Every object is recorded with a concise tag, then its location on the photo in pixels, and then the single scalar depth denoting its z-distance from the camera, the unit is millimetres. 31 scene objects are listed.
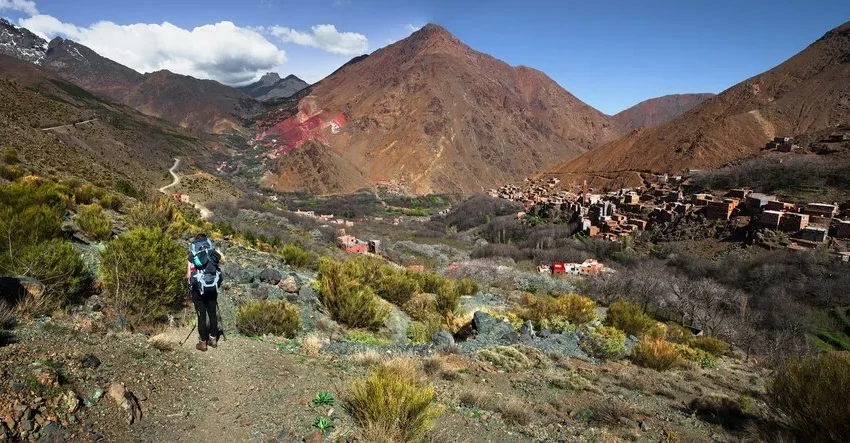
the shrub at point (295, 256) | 17656
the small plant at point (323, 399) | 4852
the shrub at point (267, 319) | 7832
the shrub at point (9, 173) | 16734
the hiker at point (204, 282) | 5793
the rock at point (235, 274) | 11290
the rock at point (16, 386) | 3532
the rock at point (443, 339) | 9605
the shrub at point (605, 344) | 10875
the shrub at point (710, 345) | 14469
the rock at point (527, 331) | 11242
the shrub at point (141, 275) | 7191
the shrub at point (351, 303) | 10695
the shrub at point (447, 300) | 14414
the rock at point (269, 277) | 11965
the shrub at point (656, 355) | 10367
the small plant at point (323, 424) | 4312
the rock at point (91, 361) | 4285
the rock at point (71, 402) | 3650
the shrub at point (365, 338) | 9192
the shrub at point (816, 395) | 4848
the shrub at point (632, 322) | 15323
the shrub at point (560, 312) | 13812
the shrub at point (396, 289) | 14383
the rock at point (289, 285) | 11570
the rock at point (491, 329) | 10805
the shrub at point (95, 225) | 11367
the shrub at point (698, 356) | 12116
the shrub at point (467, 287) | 19616
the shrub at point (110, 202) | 16736
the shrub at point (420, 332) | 10766
